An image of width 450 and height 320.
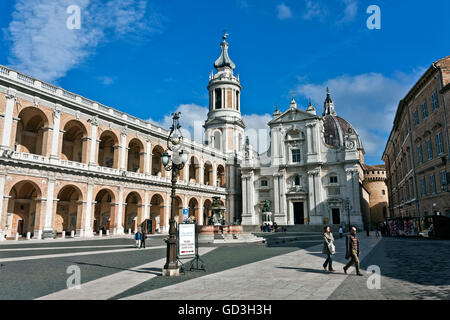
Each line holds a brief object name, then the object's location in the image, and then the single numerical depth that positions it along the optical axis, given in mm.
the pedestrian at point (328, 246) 10570
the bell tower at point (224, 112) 60562
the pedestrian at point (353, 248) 9805
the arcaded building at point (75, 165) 27028
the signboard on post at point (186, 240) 10859
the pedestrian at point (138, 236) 20352
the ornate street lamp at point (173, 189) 10195
